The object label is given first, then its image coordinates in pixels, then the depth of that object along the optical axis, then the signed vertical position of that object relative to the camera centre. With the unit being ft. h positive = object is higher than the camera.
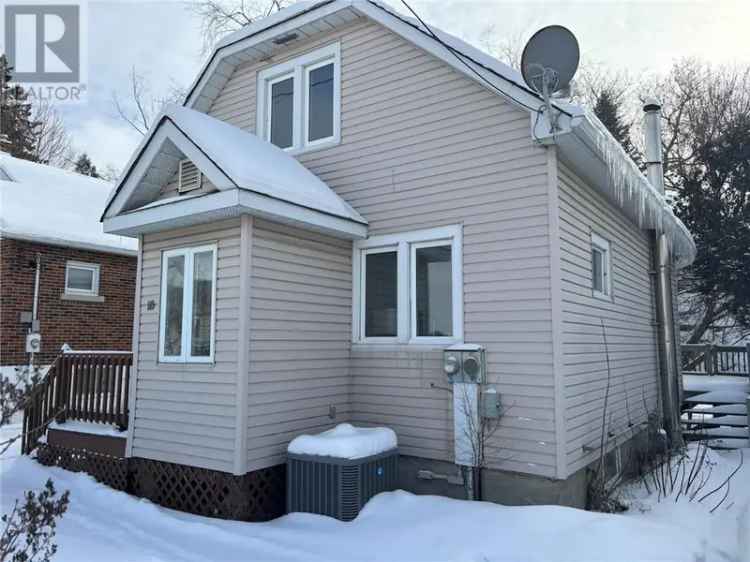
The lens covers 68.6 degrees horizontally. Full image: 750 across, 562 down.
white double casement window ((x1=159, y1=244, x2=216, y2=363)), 20.35 +1.18
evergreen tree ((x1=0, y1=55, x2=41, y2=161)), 90.43 +36.97
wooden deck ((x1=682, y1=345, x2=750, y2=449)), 33.91 -4.09
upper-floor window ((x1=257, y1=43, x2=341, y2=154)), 25.70 +11.44
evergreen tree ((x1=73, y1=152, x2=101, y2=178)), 112.53 +34.85
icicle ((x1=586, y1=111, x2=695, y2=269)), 19.83 +6.56
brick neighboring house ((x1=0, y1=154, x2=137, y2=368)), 38.52 +4.96
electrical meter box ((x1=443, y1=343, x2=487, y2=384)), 19.16 -0.91
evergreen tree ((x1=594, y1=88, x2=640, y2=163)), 73.77 +29.65
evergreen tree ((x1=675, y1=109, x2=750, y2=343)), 64.64 +14.66
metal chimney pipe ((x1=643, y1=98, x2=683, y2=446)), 31.22 -0.03
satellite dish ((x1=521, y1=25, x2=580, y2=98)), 18.44 +9.61
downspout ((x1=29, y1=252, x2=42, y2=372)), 39.12 +2.63
